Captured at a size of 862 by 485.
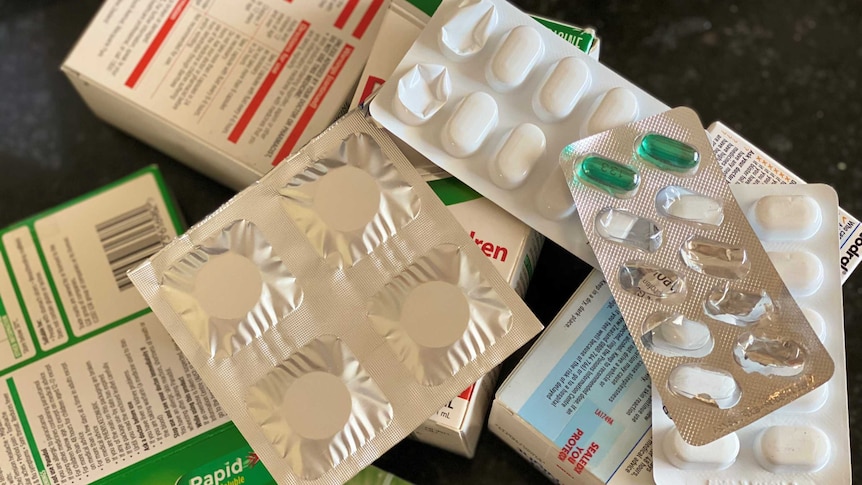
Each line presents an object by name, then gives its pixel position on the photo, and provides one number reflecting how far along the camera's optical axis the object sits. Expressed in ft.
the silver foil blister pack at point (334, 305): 1.76
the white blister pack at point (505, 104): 1.86
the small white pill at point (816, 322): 1.77
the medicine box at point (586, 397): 1.77
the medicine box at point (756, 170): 1.90
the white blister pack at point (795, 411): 1.71
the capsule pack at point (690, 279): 1.71
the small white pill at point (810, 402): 1.75
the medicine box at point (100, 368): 2.00
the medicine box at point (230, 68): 2.15
